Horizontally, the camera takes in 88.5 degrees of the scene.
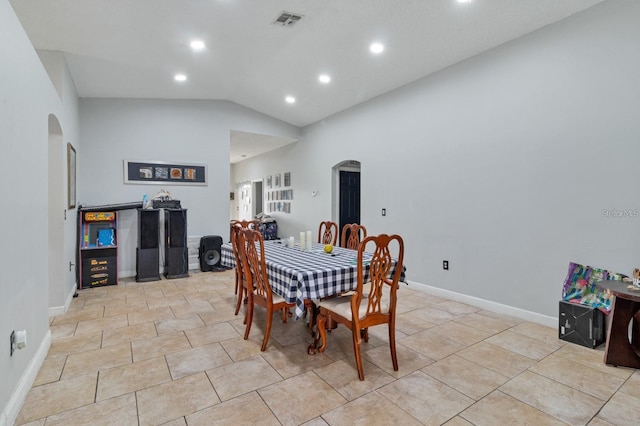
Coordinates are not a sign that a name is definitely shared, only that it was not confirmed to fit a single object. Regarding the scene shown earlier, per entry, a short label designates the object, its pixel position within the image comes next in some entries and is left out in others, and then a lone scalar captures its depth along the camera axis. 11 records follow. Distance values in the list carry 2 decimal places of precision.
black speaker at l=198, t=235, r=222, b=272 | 5.58
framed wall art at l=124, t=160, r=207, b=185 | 5.34
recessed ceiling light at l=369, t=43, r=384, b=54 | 3.63
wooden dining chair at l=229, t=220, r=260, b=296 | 3.88
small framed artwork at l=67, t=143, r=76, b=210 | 3.80
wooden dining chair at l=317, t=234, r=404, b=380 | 2.20
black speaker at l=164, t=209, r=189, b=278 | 5.14
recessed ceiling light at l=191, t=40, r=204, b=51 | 3.66
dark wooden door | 6.23
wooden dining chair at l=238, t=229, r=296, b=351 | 2.59
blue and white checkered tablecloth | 2.25
